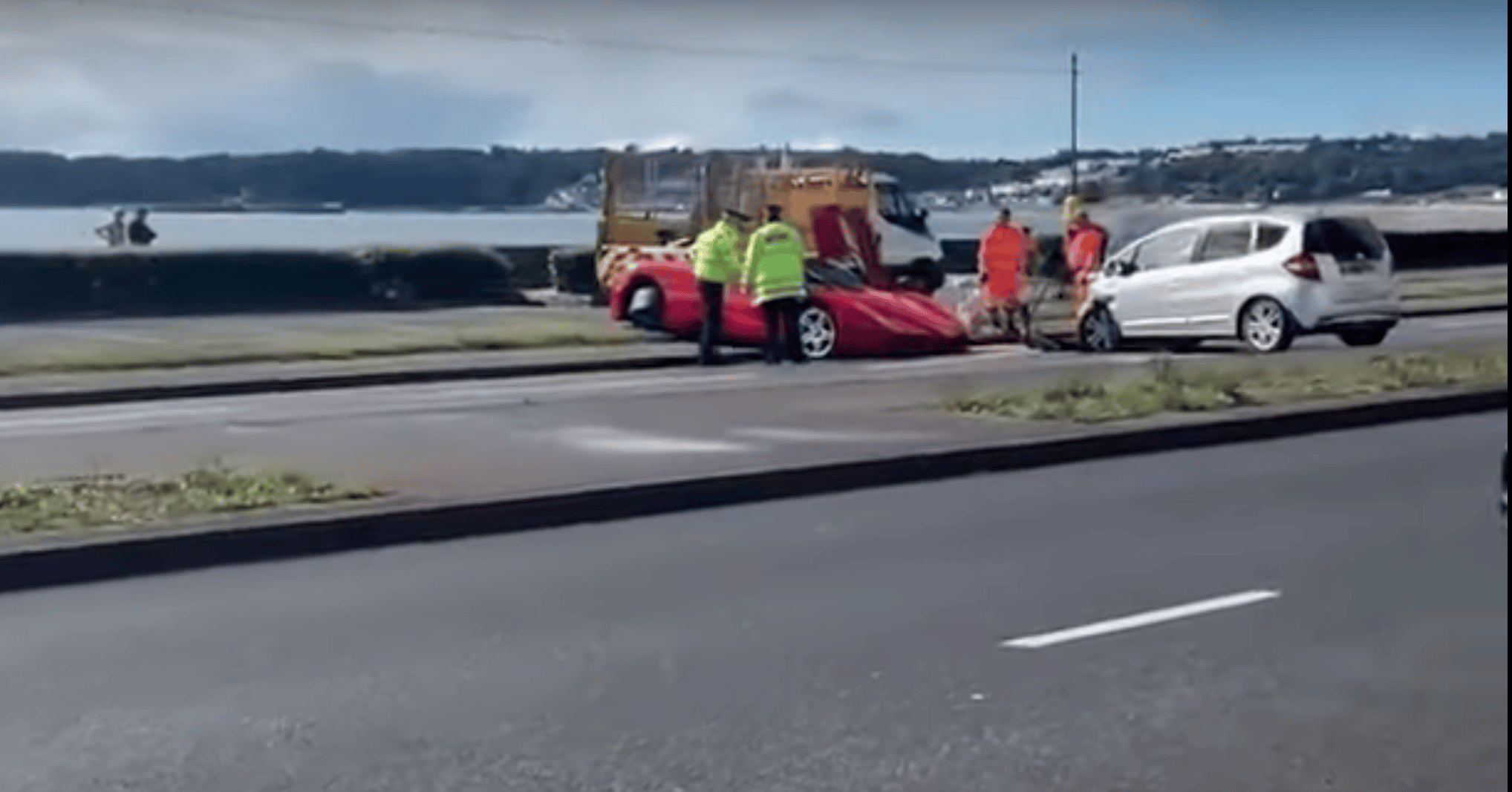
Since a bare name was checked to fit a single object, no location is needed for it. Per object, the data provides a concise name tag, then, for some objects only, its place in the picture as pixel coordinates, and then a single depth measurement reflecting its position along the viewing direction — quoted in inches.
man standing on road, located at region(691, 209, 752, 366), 956.0
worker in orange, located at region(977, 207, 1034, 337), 1051.9
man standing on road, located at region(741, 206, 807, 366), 938.7
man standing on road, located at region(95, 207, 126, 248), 1446.9
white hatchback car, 823.7
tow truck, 1278.3
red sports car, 983.6
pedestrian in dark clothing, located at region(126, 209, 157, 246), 1455.5
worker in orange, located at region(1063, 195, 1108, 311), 989.2
